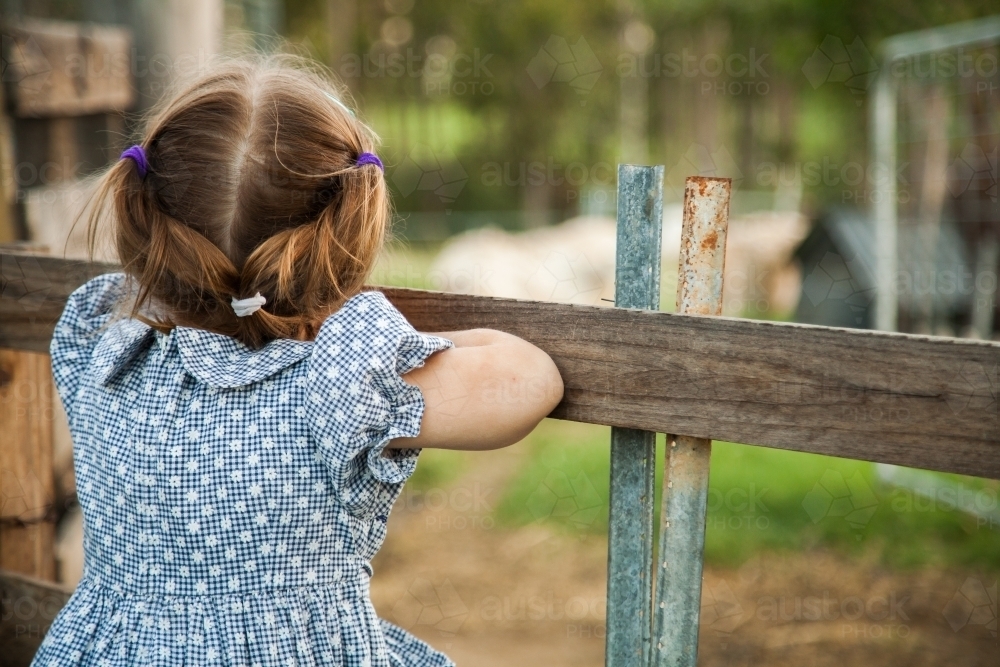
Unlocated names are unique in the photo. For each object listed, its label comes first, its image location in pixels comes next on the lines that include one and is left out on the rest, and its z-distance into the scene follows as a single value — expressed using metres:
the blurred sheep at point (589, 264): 8.47
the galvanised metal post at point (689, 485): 1.87
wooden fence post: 2.27
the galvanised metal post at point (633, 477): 1.88
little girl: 1.86
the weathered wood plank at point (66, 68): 2.49
